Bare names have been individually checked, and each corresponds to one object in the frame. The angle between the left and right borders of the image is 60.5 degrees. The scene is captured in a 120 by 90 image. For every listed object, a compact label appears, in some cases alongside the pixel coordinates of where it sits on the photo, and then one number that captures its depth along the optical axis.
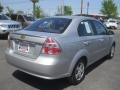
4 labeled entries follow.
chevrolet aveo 2.08
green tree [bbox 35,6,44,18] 28.42
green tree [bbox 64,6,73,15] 32.57
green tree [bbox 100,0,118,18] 25.54
